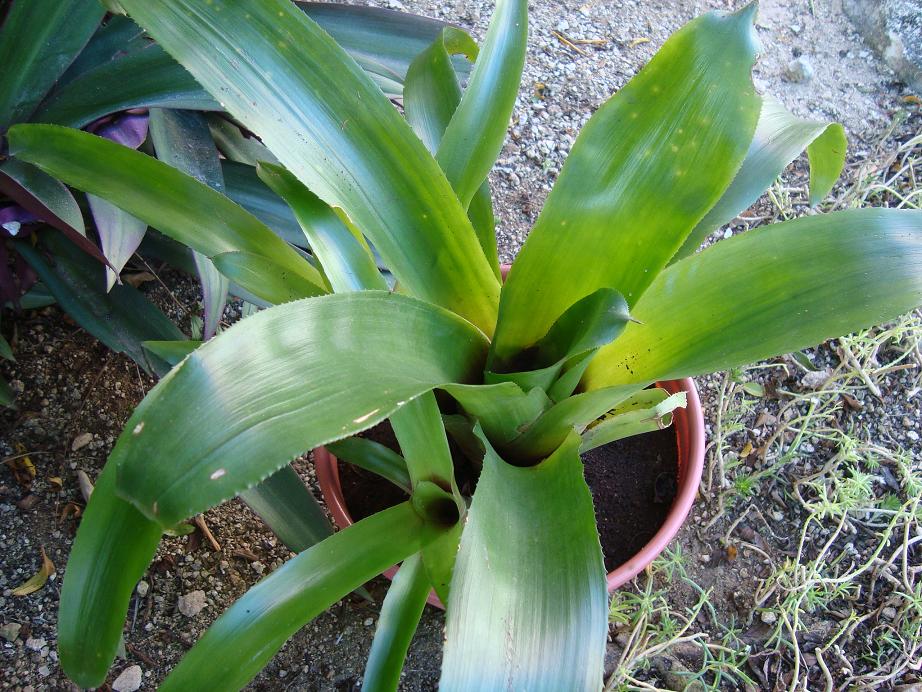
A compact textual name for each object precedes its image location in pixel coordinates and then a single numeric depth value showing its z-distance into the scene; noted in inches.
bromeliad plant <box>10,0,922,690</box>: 20.1
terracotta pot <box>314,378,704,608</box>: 36.3
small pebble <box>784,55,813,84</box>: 64.0
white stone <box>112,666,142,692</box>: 42.9
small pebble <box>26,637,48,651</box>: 43.5
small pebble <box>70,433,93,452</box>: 48.8
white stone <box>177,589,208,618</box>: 45.1
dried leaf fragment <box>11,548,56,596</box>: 44.9
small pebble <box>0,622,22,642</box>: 43.6
